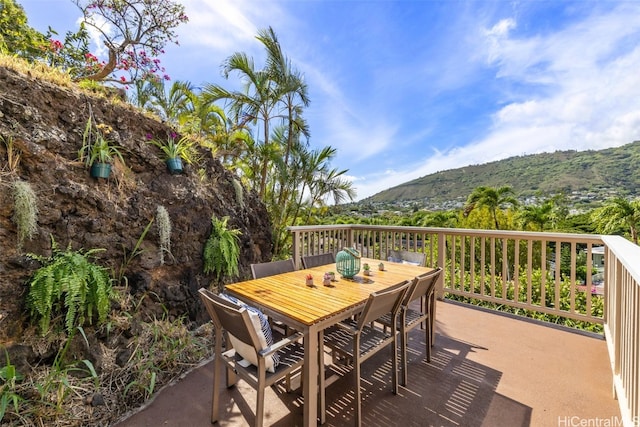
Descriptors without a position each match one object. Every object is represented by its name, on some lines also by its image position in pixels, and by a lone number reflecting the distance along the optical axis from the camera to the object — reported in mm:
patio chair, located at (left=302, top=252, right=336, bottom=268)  3121
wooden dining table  1587
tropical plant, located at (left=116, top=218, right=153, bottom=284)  2616
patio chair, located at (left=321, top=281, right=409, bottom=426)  1753
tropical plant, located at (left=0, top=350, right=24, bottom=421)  1563
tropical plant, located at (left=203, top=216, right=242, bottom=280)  3340
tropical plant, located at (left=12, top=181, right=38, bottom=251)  2021
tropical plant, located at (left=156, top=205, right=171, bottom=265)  2974
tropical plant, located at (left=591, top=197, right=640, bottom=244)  10312
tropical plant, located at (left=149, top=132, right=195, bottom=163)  3420
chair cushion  1555
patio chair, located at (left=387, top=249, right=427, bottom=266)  3385
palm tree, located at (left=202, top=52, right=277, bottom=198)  5777
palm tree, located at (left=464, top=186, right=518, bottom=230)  15664
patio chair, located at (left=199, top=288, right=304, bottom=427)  1465
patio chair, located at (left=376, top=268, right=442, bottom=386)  2172
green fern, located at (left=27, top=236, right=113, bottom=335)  1877
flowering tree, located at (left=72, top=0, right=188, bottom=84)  4516
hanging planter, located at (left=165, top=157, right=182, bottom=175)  3410
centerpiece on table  2547
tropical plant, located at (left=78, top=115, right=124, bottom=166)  2638
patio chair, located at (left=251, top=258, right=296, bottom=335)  2566
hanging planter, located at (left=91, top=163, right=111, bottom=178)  2641
